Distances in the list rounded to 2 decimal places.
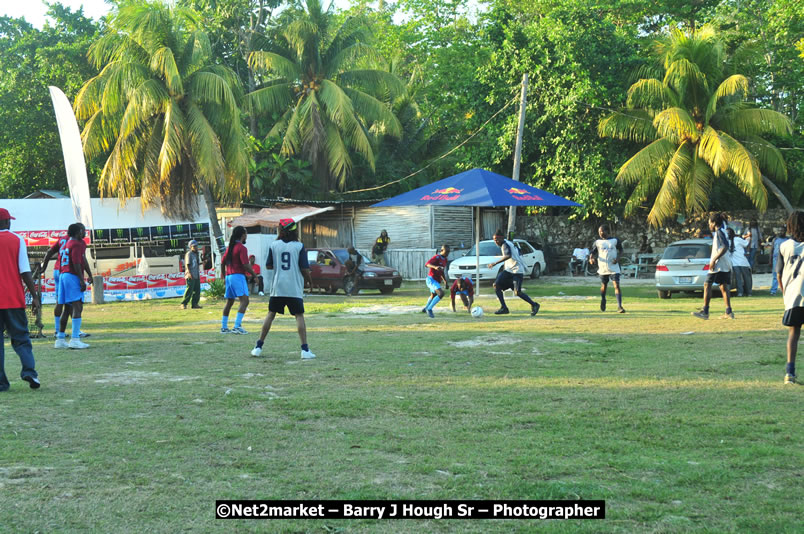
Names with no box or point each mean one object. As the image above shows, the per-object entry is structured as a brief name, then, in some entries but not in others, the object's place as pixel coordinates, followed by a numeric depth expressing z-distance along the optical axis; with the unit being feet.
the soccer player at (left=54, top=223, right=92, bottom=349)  39.09
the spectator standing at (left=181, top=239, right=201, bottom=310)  65.87
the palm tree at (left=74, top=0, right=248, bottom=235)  88.79
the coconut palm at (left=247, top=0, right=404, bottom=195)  107.45
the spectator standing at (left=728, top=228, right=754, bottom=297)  65.98
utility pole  81.10
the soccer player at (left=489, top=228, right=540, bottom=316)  53.31
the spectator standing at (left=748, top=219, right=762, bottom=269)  79.05
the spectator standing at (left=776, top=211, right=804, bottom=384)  25.48
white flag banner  64.90
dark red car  81.20
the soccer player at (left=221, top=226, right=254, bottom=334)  43.68
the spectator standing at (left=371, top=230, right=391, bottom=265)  99.30
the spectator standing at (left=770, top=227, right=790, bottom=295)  64.78
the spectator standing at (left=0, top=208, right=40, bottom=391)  25.96
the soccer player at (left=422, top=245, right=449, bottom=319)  53.11
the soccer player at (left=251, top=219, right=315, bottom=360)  32.65
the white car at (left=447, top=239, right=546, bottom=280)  88.33
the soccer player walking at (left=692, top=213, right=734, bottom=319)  46.42
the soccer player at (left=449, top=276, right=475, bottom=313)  57.00
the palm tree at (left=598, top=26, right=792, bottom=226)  89.92
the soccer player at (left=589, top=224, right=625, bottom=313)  53.21
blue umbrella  60.23
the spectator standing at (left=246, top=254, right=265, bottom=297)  79.25
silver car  65.10
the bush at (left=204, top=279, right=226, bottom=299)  75.61
